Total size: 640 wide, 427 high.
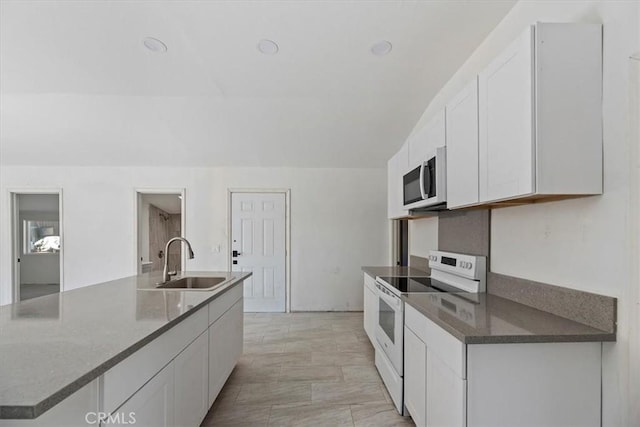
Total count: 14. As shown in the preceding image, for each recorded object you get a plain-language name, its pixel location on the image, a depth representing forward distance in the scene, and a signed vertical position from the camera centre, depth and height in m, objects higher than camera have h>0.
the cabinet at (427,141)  2.19 +0.58
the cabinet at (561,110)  1.32 +0.44
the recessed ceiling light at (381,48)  2.66 +1.44
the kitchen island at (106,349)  0.88 -0.48
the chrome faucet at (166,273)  2.45 -0.44
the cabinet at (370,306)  3.09 -0.92
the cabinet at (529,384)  1.32 -0.70
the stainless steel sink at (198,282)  2.74 -0.57
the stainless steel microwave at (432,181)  2.16 +0.25
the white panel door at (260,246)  5.07 -0.47
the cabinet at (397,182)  3.03 +0.36
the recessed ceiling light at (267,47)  2.66 +1.44
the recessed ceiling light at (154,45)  2.66 +1.46
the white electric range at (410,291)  2.15 -0.55
